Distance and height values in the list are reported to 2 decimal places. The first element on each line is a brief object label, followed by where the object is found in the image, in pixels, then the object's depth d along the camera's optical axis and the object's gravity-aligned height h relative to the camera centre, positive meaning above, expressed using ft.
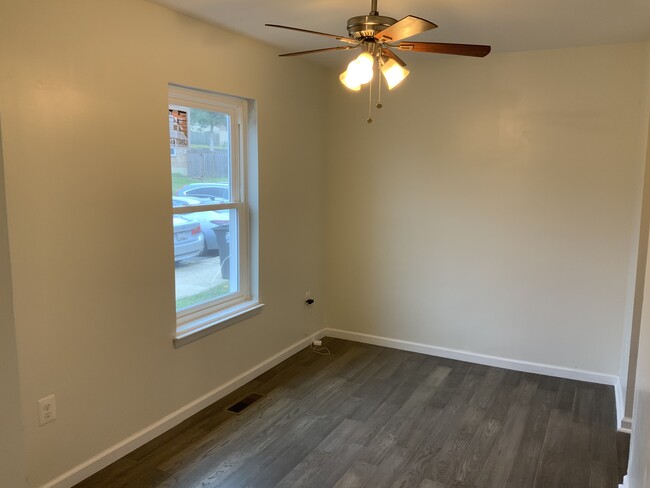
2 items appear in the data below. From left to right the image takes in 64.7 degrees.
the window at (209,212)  10.21 -0.66
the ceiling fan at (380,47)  6.86 +1.92
